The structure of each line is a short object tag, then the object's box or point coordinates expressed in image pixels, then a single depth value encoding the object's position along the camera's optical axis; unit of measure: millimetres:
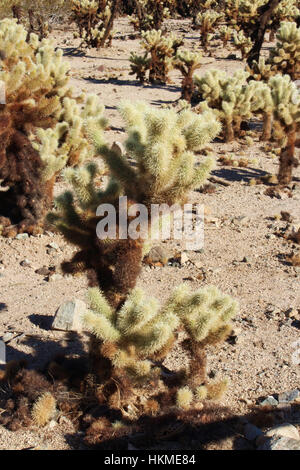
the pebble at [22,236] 7207
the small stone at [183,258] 6705
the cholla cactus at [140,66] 17031
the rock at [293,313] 5406
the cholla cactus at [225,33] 23356
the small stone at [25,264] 6629
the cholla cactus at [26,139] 6927
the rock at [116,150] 3997
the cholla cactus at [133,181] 3684
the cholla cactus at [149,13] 24703
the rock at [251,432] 3725
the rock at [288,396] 4172
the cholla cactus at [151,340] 3672
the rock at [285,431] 3611
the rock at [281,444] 3289
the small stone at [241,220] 7844
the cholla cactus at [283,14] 22688
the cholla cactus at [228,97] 11383
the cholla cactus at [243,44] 20266
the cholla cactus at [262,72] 14294
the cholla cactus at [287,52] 13883
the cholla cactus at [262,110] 11241
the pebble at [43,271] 6426
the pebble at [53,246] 7039
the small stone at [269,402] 4138
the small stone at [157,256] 6694
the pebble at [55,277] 6248
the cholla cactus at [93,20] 22781
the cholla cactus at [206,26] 23088
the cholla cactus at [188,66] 14055
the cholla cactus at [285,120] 9016
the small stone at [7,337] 4922
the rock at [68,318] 5102
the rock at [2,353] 4602
